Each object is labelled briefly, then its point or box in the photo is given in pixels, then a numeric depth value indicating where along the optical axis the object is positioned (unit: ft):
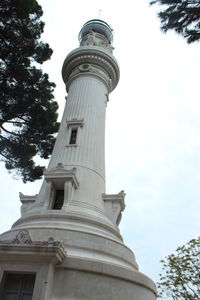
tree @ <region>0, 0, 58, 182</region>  38.91
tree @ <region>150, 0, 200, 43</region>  24.23
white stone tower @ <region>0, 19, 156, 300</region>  30.63
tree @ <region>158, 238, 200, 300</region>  61.87
